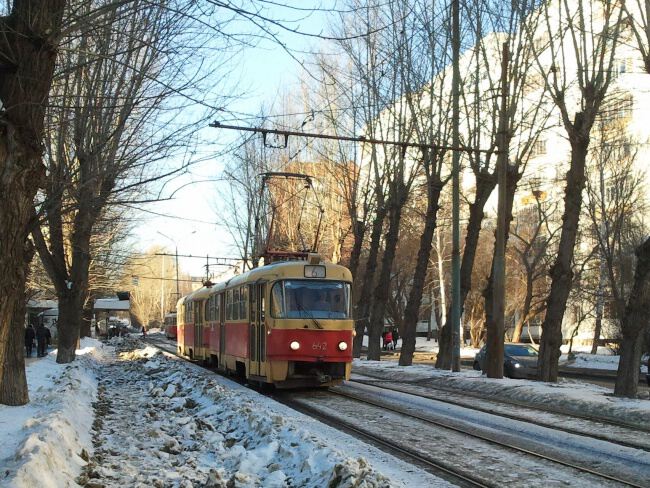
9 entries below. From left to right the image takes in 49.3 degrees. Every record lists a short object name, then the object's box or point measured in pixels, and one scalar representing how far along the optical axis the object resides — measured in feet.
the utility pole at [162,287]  379.84
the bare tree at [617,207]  111.75
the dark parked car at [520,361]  81.25
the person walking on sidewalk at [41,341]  96.78
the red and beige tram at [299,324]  50.75
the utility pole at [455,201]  67.51
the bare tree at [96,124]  31.65
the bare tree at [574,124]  60.95
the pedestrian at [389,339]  173.74
